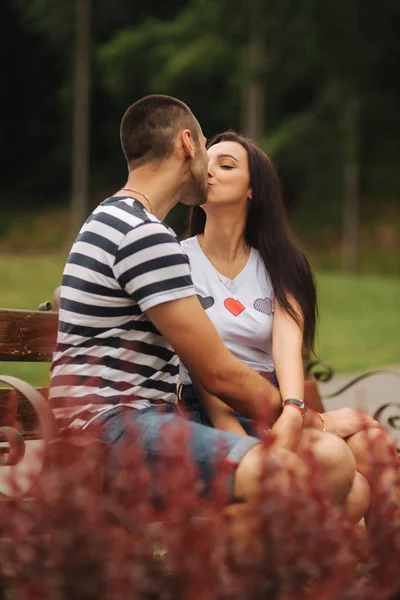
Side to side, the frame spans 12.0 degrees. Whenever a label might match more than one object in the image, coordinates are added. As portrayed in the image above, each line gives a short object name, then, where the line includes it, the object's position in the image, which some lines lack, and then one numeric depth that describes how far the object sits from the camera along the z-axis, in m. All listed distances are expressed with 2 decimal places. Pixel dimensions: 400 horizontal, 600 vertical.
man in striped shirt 5.36
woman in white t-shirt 6.90
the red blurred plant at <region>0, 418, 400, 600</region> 3.61
